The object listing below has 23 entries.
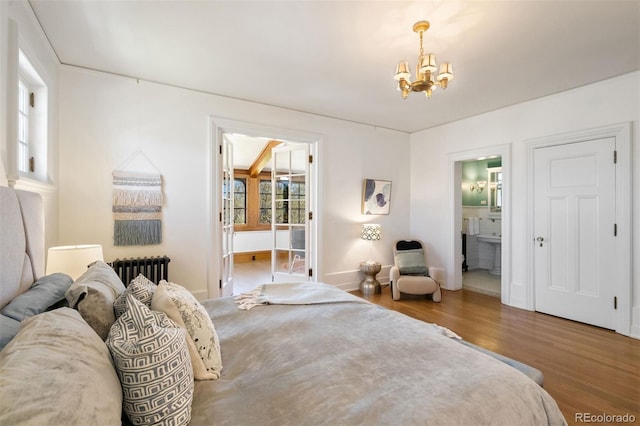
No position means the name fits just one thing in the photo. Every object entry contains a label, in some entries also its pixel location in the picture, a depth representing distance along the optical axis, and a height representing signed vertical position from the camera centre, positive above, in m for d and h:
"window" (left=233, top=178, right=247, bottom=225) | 7.56 +0.34
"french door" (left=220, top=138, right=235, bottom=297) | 3.75 -0.06
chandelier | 2.09 +1.04
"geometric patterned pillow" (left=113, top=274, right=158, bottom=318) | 1.20 -0.37
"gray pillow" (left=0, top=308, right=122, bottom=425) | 0.57 -0.37
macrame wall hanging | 3.04 +0.08
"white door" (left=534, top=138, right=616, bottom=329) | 3.10 -0.18
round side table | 4.34 -1.00
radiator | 2.98 -0.57
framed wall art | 4.70 +0.30
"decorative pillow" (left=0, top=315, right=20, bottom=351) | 0.85 -0.36
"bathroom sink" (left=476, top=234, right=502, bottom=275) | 5.70 -0.67
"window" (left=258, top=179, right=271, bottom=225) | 7.83 +0.33
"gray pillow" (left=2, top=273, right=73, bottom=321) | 1.04 -0.34
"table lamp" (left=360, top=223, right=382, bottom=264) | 4.45 -0.28
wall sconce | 6.04 +0.59
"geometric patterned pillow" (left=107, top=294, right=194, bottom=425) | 0.87 -0.49
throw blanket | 2.00 -0.60
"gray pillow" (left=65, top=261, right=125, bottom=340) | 1.11 -0.35
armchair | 3.97 -0.86
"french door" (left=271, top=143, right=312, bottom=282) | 4.41 -0.02
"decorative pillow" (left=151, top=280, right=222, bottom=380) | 1.19 -0.51
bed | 0.66 -0.63
